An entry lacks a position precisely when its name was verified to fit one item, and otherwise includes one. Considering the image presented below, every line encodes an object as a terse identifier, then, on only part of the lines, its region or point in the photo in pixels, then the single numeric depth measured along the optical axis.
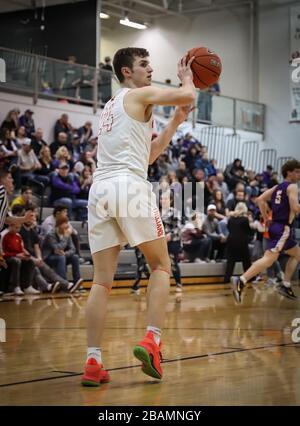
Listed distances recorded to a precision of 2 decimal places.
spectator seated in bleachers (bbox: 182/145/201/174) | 19.02
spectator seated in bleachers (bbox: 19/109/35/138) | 15.42
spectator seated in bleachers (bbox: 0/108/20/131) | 14.49
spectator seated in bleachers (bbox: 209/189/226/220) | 16.70
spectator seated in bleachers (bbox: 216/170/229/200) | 18.28
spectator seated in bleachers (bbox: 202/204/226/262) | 15.80
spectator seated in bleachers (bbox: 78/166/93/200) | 14.64
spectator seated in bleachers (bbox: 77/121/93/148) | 16.72
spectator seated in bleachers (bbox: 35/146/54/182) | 14.48
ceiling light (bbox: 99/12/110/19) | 25.59
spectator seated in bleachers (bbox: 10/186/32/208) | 12.34
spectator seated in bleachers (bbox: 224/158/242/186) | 19.92
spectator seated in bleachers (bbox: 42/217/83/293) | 12.04
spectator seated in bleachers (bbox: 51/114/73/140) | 16.45
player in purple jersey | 9.83
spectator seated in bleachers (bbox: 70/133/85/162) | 15.87
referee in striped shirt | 5.82
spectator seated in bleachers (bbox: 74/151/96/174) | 14.96
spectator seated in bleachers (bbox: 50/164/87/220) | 14.09
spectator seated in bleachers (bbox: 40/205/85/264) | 12.10
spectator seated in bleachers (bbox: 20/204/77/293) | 11.88
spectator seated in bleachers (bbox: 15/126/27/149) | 14.32
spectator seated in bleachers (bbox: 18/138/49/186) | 13.97
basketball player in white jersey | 4.38
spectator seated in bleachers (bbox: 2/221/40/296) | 11.38
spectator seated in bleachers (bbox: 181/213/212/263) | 15.38
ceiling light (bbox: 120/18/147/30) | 26.78
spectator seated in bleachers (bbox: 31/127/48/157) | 14.96
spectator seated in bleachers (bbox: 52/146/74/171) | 14.70
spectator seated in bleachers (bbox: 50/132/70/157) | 15.55
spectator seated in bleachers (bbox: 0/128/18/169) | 13.55
